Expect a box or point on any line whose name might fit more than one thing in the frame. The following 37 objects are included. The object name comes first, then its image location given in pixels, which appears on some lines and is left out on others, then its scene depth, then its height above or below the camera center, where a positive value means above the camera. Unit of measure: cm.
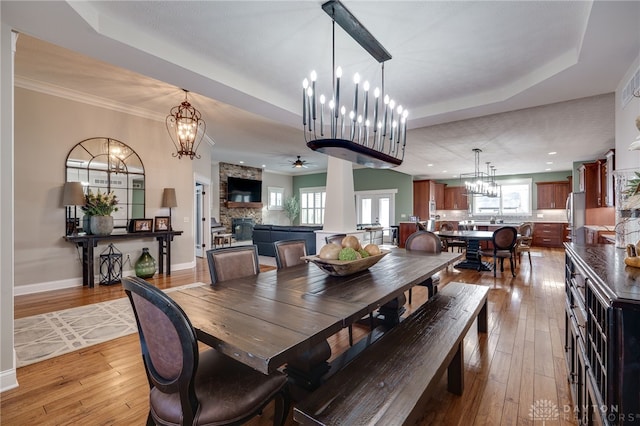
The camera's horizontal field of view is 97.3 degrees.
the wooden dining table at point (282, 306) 108 -50
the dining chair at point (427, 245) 338 -42
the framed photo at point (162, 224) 518 -21
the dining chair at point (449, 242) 661 -76
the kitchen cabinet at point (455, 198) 1103 +51
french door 1080 +14
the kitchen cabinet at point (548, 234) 907 -76
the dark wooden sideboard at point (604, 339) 92 -51
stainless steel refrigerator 548 -5
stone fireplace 1025 +8
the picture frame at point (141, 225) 488 -22
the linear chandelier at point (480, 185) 718 +73
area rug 247 -119
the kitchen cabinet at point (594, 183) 580 +63
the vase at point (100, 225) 432 -19
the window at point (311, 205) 1253 +30
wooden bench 107 -77
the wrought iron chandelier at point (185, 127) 425 +133
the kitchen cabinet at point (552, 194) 928 +56
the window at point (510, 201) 1012 +37
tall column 500 +18
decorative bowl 197 -39
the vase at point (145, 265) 488 -92
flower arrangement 437 +12
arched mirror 445 +68
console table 420 -47
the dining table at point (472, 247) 567 -79
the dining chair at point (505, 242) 524 -59
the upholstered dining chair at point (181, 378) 106 -73
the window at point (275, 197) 1215 +66
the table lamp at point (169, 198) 531 +27
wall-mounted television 1034 +84
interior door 741 -27
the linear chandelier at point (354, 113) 202 +77
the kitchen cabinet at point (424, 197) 1033 +53
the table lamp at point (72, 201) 415 +18
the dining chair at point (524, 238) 599 -58
